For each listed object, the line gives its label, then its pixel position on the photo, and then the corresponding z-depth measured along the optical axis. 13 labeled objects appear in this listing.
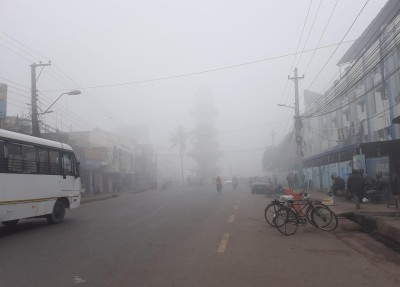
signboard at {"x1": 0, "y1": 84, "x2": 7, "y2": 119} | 27.40
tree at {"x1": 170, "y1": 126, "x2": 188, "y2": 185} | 88.06
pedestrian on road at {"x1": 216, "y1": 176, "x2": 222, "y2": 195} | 34.17
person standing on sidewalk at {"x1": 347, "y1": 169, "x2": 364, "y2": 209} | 16.69
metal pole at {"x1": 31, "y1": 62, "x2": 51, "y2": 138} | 24.11
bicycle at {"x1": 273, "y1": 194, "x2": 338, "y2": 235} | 11.23
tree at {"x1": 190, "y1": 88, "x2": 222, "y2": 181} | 74.19
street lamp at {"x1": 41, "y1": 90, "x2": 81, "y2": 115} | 25.91
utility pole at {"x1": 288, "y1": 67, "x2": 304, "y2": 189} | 31.86
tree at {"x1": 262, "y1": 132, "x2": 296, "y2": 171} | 69.81
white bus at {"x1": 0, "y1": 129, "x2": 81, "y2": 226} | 11.81
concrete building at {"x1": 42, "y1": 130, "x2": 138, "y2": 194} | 43.47
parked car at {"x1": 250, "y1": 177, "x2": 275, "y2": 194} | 35.73
